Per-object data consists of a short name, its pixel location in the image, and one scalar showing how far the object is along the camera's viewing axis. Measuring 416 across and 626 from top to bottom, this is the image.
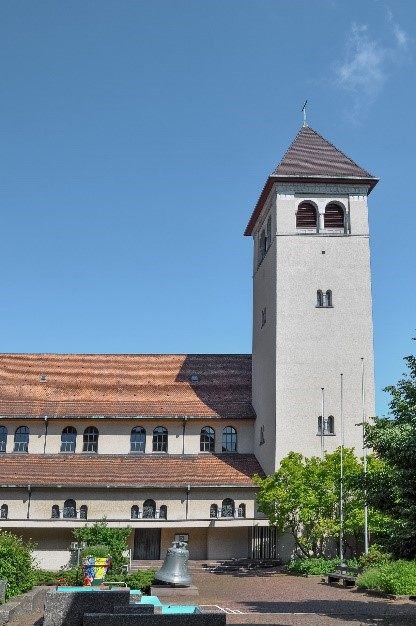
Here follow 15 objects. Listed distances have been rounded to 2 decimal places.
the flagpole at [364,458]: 30.95
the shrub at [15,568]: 17.91
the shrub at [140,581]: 22.18
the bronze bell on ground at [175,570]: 22.14
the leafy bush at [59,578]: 20.83
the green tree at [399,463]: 14.52
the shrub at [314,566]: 30.14
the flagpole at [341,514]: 32.12
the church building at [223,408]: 37.72
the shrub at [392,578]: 21.75
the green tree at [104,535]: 31.48
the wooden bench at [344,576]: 25.50
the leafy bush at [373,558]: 27.07
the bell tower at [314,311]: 37.94
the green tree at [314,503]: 32.66
